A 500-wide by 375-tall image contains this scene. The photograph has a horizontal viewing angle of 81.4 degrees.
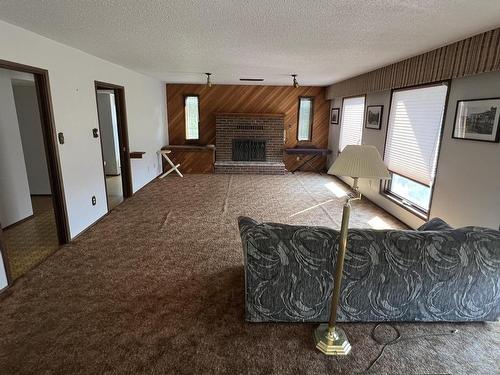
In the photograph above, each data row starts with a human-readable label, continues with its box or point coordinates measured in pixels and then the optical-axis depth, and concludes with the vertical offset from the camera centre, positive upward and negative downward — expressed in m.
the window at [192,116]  7.48 +0.20
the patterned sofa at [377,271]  1.89 -0.94
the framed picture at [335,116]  6.93 +0.22
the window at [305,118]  7.57 +0.18
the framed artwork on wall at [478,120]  2.56 +0.07
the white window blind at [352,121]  5.73 +0.10
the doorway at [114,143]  4.75 -0.40
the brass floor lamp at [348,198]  1.70 -0.42
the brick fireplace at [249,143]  7.27 -0.46
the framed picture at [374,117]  4.77 +0.16
